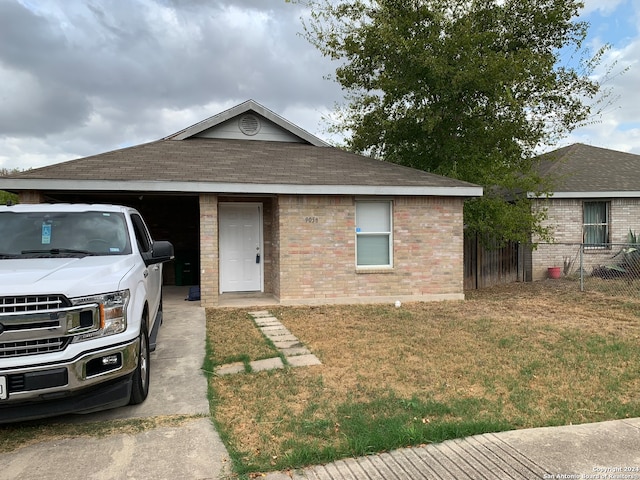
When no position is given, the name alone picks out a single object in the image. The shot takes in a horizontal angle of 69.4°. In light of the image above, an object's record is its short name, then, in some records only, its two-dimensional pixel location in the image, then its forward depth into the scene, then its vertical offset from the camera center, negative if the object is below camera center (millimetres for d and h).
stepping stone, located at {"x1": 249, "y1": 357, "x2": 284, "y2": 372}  5738 -1587
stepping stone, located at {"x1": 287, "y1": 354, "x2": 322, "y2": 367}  5902 -1590
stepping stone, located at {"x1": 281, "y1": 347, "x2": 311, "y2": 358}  6391 -1582
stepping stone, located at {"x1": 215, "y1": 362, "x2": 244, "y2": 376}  5609 -1597
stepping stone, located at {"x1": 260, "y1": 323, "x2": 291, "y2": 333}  7938 -1546
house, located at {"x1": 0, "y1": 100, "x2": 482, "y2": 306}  9766 +647
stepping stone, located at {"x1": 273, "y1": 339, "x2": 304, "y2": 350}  6840 -1572
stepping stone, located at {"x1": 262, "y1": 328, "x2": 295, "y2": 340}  7410 -1556
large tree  12672 +4412
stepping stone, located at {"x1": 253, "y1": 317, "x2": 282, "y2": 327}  8445 -1532
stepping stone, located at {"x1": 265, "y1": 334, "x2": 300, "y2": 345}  7206 -1563
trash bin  14211 -940
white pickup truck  3547 -675
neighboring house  15898 +645
